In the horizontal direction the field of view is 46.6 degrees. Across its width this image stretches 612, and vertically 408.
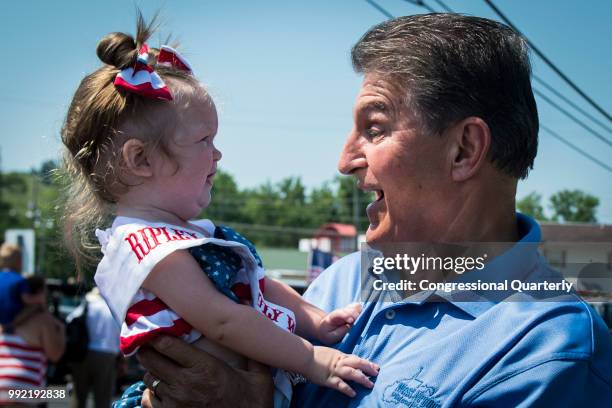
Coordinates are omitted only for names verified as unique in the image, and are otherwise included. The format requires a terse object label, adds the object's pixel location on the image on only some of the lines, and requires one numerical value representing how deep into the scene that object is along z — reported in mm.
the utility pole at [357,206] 37141
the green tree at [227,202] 66312
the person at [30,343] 5758
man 1899
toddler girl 1941
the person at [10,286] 5899
